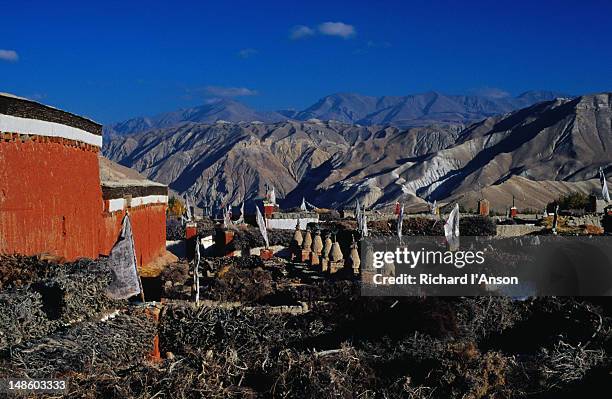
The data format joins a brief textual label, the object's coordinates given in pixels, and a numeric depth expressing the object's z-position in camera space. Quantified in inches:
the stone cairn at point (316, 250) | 970.1
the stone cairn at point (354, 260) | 857.5
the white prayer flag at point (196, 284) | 642.5
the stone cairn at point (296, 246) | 1040.2
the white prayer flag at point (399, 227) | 944.6
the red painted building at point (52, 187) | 625.9
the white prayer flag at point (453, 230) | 908.6
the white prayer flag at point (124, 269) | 506.6
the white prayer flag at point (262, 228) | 1032.8
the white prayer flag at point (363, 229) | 1067.2
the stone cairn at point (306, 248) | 1007.6
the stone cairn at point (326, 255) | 899.4
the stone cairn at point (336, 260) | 881.5
